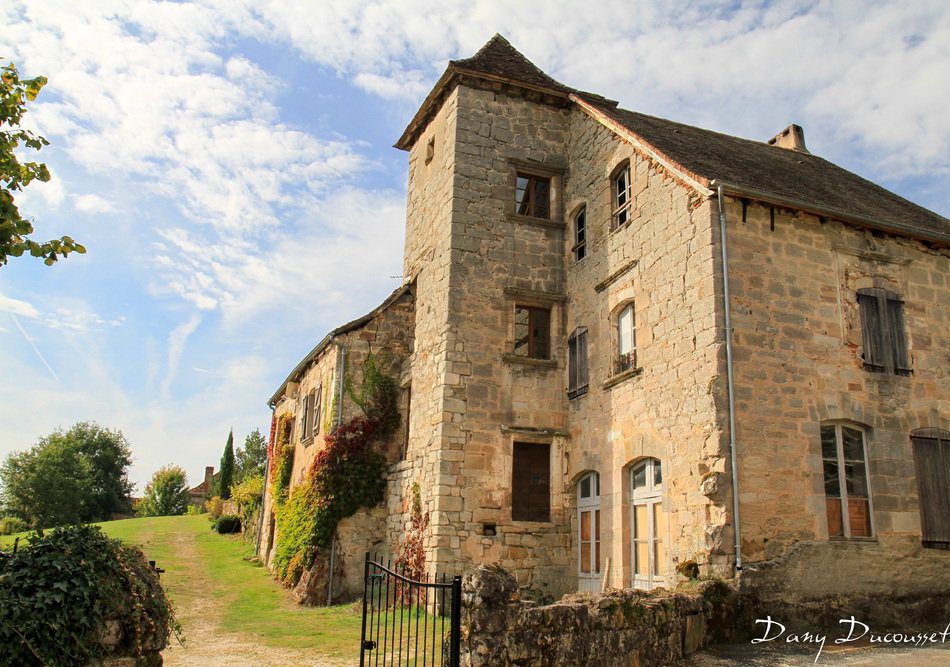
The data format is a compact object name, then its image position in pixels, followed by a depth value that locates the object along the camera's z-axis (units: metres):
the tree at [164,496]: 53.38
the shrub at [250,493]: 26.31
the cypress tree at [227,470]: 48.26
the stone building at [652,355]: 10.41
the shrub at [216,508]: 34.91
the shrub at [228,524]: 29.62
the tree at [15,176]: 6.27
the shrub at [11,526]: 31.91
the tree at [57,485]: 42.72
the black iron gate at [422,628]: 6.70
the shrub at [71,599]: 5.34
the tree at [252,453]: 61.28
